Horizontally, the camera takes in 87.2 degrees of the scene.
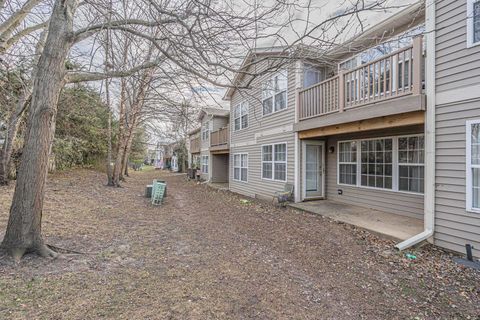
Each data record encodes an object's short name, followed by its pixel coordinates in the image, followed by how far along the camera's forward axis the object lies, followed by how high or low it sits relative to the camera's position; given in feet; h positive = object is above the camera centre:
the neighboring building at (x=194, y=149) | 83.72 +3.67
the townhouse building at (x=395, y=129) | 14.52 +2.78
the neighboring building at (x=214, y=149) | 58.29 +2.62
